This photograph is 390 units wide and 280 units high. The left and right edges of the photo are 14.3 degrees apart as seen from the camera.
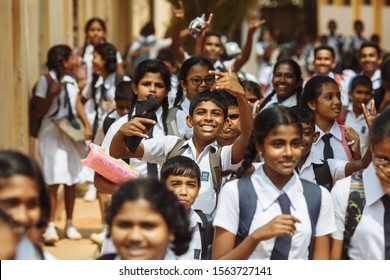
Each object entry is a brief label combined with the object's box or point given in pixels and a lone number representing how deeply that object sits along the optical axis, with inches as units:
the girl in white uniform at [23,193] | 228.1
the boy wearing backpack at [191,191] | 301.8
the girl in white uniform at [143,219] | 233.4
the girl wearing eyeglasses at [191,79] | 440.7
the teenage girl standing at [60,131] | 557.1
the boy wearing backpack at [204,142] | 320.4
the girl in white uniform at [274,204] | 261.5
